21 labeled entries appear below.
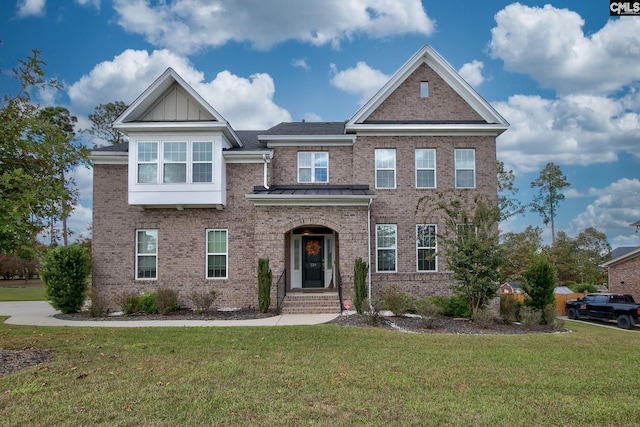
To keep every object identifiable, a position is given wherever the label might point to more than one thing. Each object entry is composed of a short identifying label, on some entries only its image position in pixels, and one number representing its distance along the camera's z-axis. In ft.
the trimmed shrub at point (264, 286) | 50.01
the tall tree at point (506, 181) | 114.21
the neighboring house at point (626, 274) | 90.17
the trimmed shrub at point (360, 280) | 49.55
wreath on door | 60.85
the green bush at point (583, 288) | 104.22
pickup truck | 64.28
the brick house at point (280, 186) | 53.72
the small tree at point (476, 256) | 45.11
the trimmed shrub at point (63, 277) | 51.85
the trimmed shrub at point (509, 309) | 46.21
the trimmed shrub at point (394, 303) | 46.34
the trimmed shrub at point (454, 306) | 49.14
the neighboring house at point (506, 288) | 86.00
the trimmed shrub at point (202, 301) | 50.40
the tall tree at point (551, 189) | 149.07
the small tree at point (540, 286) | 55.26
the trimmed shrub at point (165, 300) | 50.88
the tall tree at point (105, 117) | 106.73
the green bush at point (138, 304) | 50.90
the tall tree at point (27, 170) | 25.38
